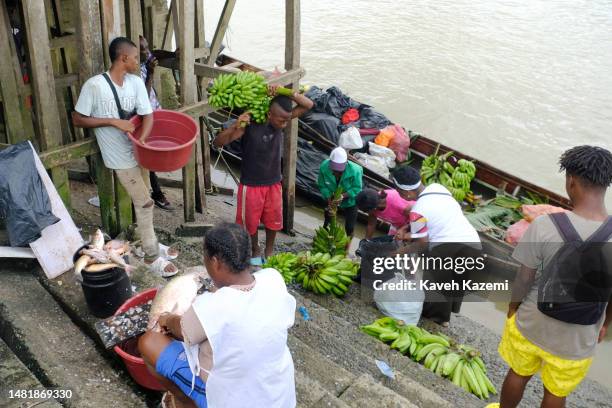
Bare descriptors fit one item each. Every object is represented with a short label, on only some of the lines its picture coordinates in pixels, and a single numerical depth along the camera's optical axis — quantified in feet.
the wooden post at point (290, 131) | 20.26
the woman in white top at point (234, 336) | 8.36
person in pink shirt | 19.75
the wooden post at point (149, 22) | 22.79
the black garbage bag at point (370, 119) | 33.65
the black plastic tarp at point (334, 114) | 32.58
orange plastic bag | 32.12
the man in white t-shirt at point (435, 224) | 16.71
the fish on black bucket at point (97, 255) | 12.82
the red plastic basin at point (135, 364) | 10.32
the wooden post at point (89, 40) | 14.26
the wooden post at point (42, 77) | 13.43
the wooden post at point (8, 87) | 15.28
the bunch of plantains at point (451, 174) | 29.76
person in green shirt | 22.56
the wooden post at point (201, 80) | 21.88
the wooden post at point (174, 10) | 21.60
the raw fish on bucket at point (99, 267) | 12.07
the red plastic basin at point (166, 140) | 14.67
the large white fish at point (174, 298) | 10.89
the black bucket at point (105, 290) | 12.00
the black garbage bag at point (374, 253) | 18.83
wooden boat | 24.48
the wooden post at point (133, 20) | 16.29
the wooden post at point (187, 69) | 16.90
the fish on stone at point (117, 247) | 13.33
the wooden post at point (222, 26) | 22.07
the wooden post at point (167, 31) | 24.88
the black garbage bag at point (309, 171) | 30.78
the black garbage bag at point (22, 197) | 13.04
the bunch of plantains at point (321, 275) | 19.15
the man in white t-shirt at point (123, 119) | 14.32
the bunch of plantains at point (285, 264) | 19.44
